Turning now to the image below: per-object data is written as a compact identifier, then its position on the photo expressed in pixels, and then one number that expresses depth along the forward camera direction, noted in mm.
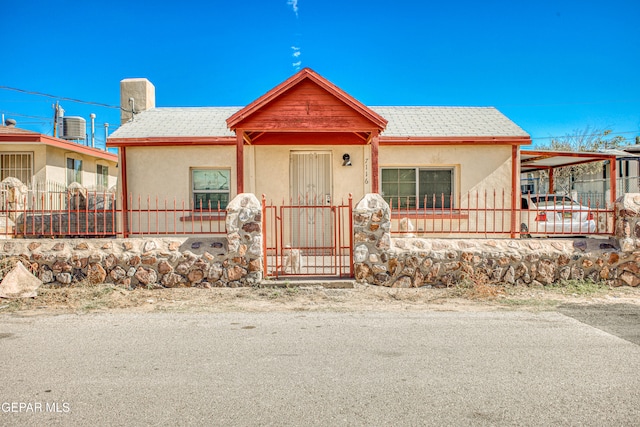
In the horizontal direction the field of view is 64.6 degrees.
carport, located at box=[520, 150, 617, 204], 13633
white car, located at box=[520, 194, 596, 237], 12459
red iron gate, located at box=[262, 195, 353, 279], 8812
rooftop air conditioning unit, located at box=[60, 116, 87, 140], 23203
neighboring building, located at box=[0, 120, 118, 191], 16094
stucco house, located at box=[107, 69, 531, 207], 12086
